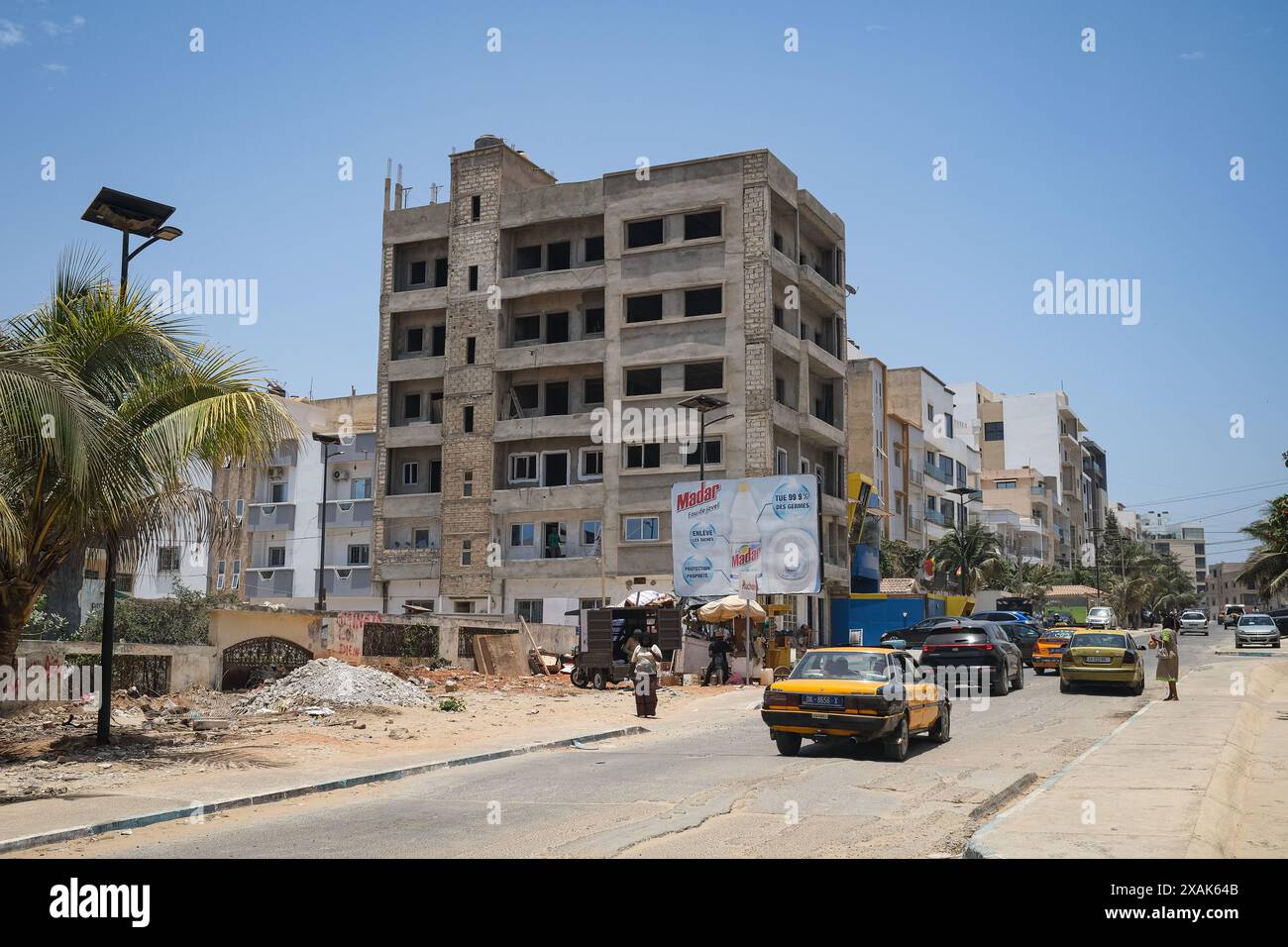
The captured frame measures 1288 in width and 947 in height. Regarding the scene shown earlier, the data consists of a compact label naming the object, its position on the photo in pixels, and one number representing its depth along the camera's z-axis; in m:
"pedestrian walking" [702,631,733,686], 35.47
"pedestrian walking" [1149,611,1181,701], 25.84
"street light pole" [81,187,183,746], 16.69
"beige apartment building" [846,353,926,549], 72.94
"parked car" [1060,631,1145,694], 27.83
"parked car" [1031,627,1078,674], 35.59
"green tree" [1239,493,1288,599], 31.56
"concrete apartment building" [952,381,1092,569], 120.38
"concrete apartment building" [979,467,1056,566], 109.19
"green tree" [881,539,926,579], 71.25
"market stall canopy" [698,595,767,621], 36.94
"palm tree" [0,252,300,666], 15.50
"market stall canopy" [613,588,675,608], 37.22
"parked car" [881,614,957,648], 37.56
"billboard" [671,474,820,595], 35.88
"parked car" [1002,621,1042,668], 38.09
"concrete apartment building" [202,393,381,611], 62.88
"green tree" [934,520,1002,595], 75.31
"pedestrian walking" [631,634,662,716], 25.09
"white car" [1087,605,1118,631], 59.12
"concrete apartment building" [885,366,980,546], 81.62
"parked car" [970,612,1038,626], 42.25
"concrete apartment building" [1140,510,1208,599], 193.38
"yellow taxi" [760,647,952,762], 16.34
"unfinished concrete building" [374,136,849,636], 53.00
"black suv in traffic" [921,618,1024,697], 28.42
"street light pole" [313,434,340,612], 48.56
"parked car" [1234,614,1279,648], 54.31
